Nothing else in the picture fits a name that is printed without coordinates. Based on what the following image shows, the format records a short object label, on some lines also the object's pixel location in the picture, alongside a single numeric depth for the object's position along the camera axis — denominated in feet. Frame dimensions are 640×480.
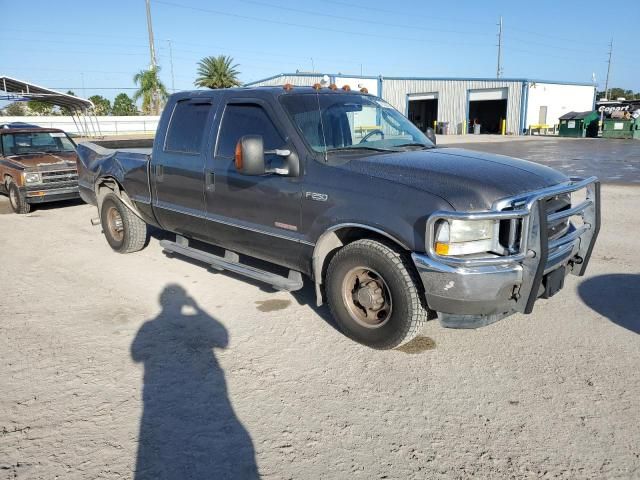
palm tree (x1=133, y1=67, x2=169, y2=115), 165.99
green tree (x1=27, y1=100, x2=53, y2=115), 204.13
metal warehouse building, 143.33
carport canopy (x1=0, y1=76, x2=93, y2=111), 70.85
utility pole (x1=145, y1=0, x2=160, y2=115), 145.69
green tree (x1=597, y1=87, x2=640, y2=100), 325.27
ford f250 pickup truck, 10.98
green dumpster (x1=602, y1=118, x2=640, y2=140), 119.67
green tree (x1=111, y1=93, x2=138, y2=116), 247.29
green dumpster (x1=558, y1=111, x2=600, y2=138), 128.38
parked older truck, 32.69
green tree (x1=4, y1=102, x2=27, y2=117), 193.42
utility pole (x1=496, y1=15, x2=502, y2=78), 242.99
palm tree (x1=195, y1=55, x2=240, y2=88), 199.31
